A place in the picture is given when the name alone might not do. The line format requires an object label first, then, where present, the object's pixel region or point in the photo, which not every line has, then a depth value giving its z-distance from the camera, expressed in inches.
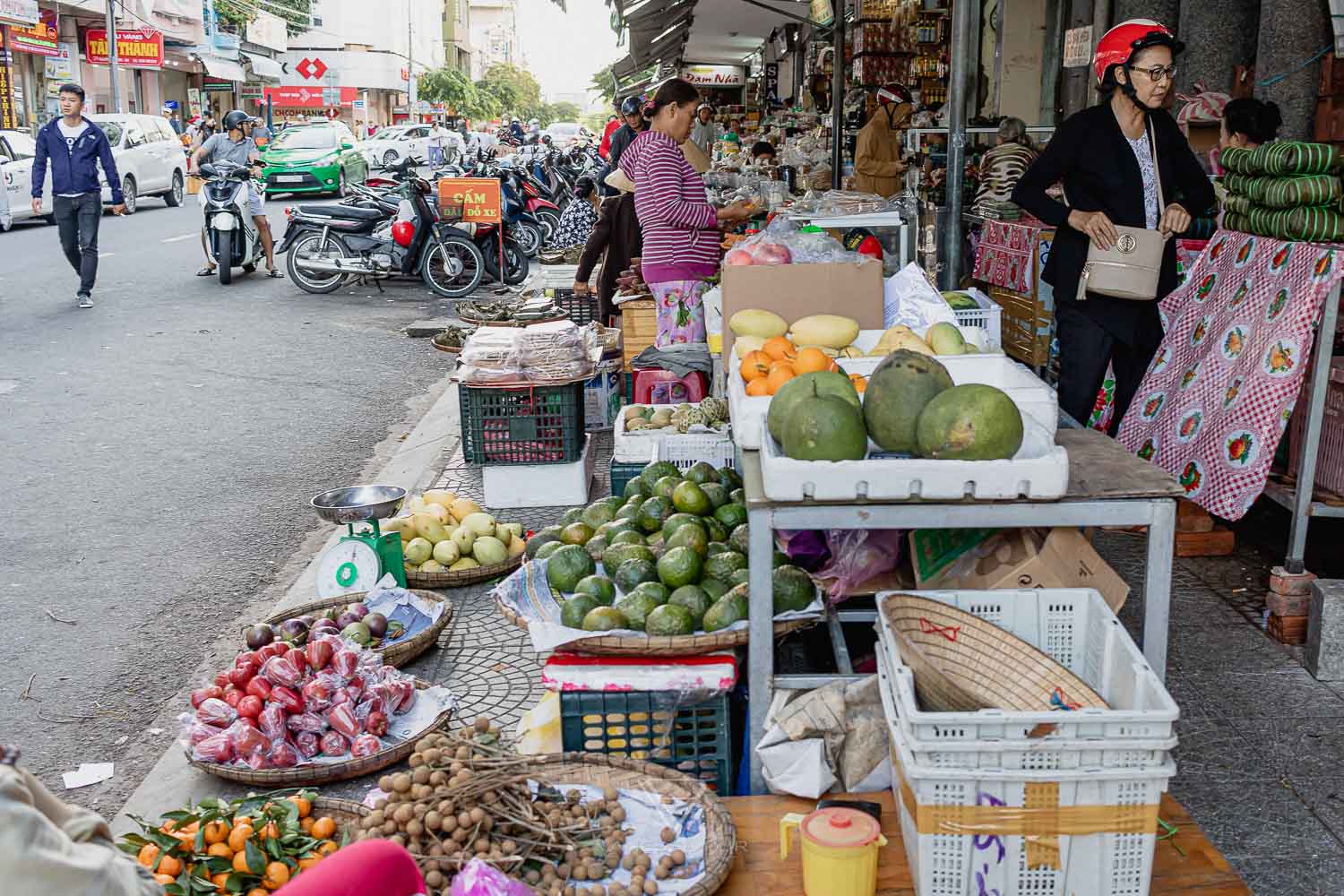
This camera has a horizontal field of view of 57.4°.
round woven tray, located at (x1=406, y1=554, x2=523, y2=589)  193.9
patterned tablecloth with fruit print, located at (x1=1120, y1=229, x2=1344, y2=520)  169.8
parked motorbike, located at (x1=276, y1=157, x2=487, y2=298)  513.3
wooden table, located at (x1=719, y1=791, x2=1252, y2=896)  99.3
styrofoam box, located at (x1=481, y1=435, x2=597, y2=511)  237.3
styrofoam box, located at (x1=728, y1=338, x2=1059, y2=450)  125.6
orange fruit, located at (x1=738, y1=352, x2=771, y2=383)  141.8
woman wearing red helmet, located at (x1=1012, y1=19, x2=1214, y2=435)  185.3
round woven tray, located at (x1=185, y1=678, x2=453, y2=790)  136.0
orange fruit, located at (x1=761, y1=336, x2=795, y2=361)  148.7
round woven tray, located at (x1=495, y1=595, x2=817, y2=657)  119.9
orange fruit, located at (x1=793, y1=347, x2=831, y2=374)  138.0
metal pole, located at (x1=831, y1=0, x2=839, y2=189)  450.6
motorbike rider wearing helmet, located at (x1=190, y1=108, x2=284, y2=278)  530.6
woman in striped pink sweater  243.6
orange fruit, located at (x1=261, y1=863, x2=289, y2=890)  107.6
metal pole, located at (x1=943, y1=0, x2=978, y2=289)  263.8
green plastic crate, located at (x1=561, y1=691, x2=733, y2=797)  120.3
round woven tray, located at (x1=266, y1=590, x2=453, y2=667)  162.9
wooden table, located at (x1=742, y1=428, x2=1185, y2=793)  108.2
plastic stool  240.4
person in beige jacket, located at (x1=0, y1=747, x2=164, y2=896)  56.1
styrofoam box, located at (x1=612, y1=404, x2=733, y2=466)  194.9
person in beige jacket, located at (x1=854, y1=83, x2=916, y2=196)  451.8
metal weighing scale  180.5
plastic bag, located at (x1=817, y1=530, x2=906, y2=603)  138.2
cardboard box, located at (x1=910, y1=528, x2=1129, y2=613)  121.6
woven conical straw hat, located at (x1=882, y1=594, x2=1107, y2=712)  104.3
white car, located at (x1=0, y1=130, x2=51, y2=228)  753.0
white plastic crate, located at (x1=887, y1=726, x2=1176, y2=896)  91.1
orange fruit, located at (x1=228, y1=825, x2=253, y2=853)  110.5
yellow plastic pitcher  94.7
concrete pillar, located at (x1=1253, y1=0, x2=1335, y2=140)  269.3
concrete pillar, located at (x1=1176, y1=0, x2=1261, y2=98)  307.7
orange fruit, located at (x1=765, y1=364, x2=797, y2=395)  134.6
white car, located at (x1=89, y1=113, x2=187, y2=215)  909.2
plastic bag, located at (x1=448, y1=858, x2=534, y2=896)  91.7
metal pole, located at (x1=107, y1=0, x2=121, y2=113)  1290.6
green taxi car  1035.3
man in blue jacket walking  451.8
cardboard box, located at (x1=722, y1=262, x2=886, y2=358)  168.2
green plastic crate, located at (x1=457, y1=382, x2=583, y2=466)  235.1
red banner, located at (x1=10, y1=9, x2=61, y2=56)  1186.0
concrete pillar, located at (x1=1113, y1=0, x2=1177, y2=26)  330.3
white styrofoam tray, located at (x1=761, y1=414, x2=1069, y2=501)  106.0
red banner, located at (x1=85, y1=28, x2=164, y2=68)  1434.5
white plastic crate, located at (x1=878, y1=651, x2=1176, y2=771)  90.0
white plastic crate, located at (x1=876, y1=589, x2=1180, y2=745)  90.2
